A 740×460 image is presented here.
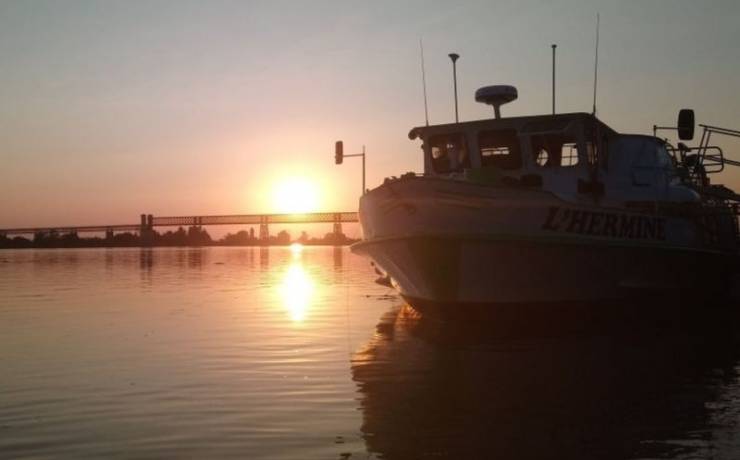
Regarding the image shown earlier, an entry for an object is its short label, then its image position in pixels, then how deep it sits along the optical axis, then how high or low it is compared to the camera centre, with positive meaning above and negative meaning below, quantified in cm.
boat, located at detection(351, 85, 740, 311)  1305 +14
